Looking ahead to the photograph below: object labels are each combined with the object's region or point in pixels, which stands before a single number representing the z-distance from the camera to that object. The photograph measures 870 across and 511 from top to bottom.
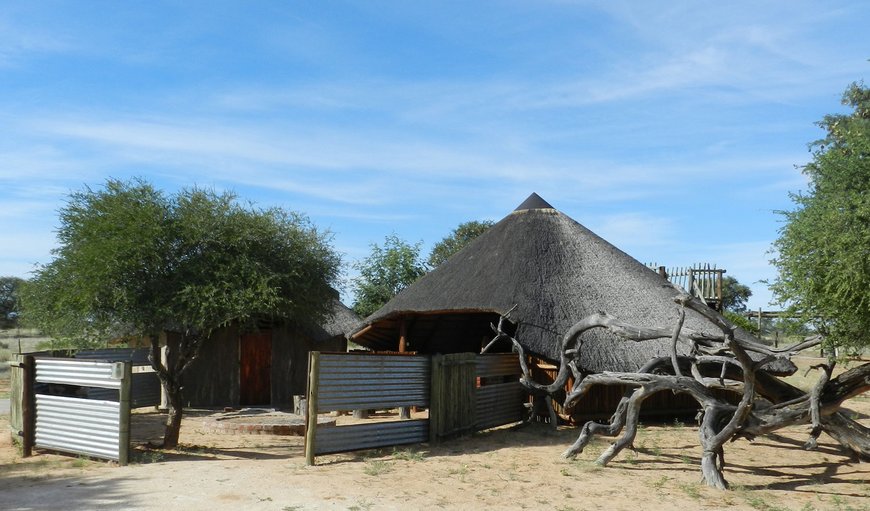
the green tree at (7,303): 58.81
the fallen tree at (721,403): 10.70
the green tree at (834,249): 11.18
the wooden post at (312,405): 11.80
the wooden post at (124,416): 11.68
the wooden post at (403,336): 20.03
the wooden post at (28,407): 12.76
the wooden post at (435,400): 14.16
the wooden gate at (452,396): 14.27
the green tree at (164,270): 13.85
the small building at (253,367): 22.05
